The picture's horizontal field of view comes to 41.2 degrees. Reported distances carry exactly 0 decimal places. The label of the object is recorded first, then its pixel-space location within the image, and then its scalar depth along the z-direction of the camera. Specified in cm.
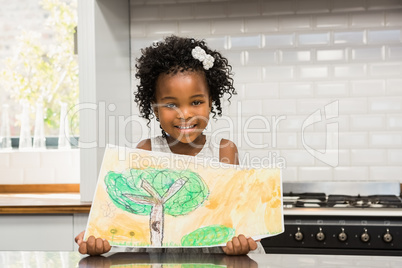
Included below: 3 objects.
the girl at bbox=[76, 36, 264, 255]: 133
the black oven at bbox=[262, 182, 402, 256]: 194
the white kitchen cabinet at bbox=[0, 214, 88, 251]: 208
